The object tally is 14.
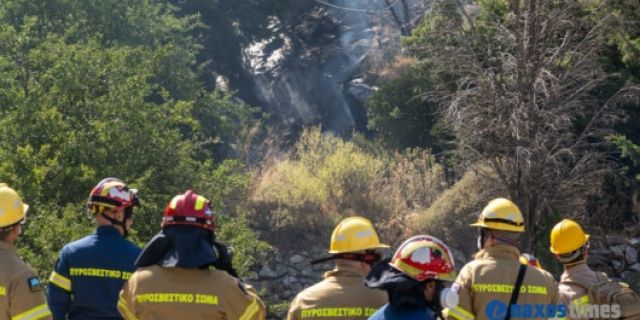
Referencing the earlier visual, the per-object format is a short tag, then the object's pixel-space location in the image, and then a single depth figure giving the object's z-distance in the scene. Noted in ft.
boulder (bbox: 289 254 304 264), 71.82
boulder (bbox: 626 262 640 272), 66.80
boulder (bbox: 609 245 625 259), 67.87
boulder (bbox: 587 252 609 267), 67.51
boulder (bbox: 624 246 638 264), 67.49
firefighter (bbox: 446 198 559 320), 19.34
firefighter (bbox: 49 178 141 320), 18.95
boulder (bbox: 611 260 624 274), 67.03
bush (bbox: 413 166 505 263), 69.00
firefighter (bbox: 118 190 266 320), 15.55
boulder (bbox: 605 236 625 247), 68.95
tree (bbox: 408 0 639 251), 55.72
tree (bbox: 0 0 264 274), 46.34
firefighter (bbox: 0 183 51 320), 17.06
